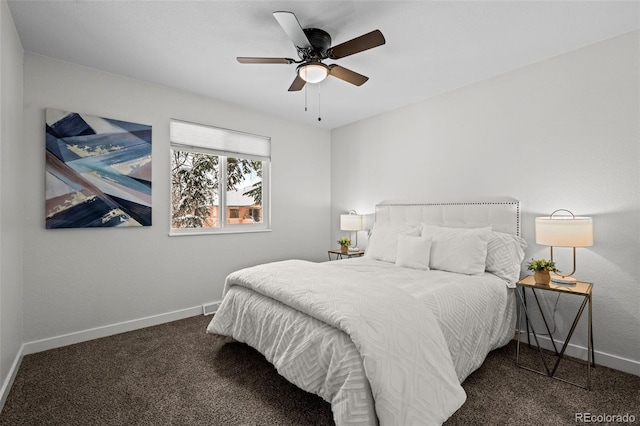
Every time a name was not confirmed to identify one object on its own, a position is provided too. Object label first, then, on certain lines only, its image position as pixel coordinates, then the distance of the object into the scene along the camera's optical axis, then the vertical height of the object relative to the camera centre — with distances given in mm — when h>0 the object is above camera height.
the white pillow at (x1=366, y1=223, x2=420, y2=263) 3275 -360
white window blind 3418 +874
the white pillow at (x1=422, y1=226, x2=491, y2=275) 2654 -379
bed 1439 -662
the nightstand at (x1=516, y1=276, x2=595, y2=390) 2072 -673
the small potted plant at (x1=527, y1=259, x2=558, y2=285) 2311 -479
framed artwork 2646 +365
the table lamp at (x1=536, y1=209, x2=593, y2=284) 2146 -174
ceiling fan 1927 +1118
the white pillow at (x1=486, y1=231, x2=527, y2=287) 2641 -420
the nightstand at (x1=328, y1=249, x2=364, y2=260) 4084 -603
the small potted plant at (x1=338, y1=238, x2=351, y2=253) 4254 -494
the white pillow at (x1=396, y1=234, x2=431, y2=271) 2887 -426
